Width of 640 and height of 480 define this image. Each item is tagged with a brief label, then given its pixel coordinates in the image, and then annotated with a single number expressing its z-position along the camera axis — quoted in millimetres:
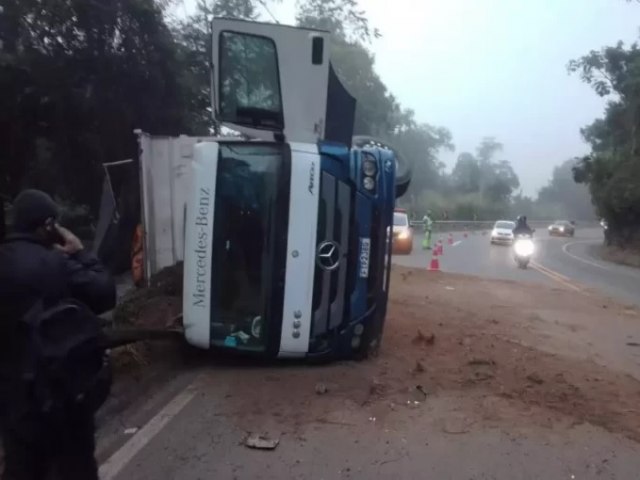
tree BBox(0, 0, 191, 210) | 17219
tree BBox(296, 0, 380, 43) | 22859
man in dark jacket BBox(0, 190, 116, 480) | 3439
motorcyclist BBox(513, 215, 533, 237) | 26062
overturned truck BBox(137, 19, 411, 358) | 7234
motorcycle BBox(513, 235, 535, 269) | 25625
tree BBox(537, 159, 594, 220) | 148875
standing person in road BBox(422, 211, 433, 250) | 35419
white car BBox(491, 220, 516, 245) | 43781
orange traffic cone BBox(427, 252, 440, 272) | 20216
